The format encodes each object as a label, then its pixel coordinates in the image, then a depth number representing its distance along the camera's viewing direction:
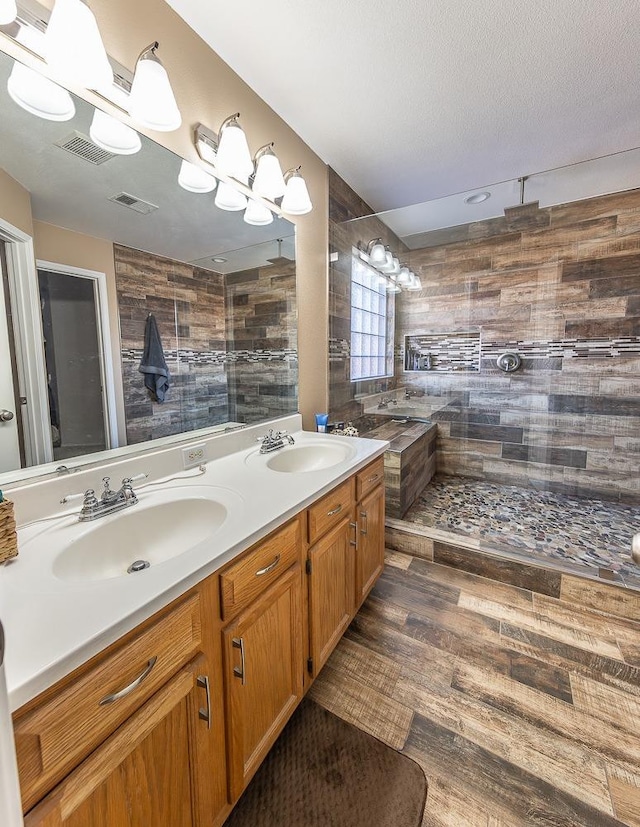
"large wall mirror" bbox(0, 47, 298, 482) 0.95
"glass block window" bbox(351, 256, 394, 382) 2.85
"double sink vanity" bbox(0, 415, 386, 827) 0.55
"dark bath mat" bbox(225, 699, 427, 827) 1.00
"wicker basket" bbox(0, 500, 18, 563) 0.77
